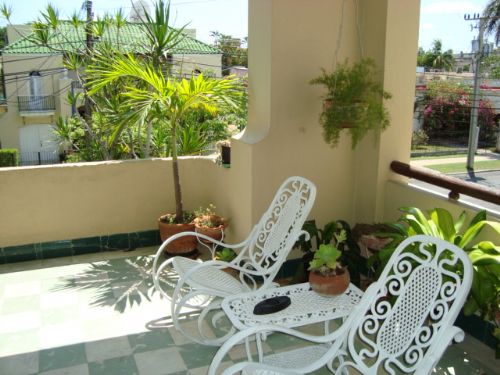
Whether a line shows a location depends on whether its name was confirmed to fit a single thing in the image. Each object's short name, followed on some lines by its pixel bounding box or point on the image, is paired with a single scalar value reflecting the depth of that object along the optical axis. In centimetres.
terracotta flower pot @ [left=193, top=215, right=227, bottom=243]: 429
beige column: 373
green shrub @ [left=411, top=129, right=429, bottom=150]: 1286
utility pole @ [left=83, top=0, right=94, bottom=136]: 586
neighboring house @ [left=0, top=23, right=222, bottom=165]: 1919
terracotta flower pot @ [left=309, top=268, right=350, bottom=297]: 257
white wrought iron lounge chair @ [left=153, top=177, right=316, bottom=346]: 304
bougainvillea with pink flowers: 1412
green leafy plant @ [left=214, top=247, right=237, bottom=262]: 388
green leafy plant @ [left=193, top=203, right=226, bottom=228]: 438
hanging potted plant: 350
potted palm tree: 404
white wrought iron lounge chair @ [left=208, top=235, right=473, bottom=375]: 184
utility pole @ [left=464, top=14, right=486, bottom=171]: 1328
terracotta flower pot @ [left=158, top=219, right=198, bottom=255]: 444
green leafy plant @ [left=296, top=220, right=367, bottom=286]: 359
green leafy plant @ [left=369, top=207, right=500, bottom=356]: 262
